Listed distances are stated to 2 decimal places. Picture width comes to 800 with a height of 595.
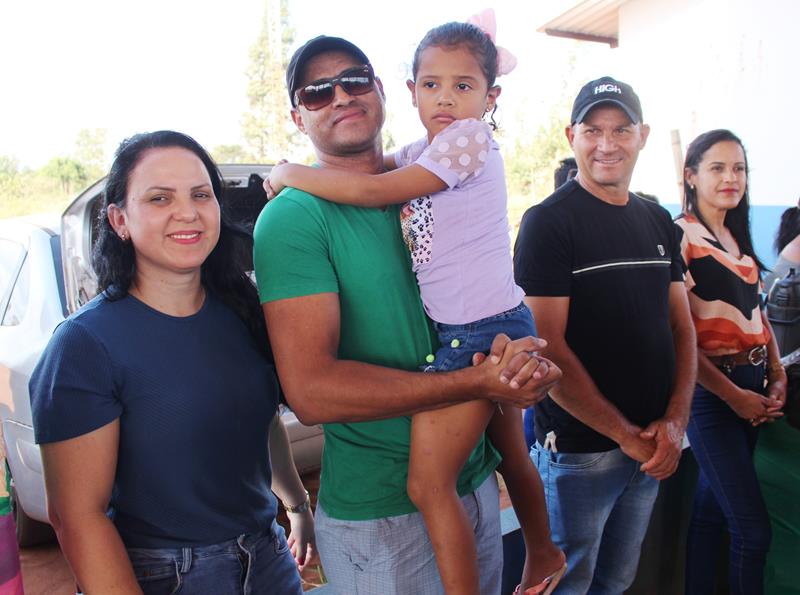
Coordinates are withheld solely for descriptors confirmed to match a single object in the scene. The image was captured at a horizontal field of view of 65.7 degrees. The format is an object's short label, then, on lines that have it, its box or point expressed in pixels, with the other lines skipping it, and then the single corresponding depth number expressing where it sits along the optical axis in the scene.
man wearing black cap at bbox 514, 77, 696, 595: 2.03
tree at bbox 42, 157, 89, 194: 19.86
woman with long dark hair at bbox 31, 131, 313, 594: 1.29
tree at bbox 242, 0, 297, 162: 24.36
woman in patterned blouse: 2.42
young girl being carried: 1.51
